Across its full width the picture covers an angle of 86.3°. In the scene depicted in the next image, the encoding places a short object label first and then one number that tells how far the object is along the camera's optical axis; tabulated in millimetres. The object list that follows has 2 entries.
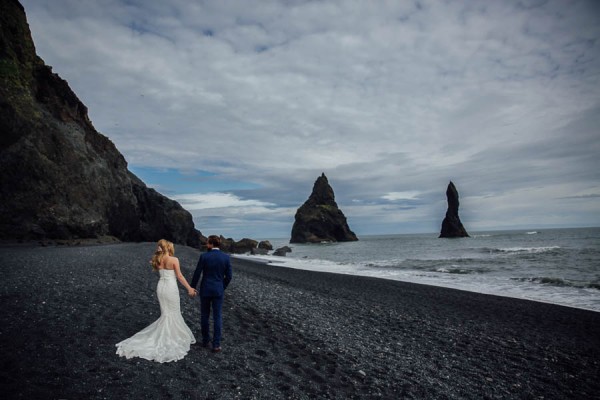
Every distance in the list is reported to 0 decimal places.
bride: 7262
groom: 7812
